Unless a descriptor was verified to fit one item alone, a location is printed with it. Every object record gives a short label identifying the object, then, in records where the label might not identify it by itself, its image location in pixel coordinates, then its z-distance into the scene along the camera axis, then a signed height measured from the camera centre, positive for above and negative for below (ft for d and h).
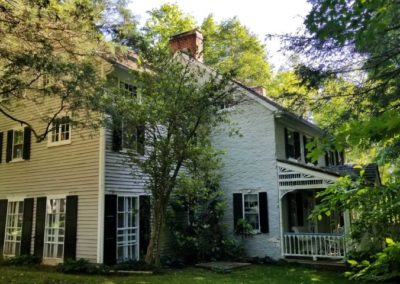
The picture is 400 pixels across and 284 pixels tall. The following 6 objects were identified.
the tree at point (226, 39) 100.58 +46.72
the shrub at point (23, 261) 43.47 -5.52
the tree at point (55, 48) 27.35 +12.57
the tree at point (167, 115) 37.88 +9.43
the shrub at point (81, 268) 37.76 -5.55
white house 41.32 +2.67
